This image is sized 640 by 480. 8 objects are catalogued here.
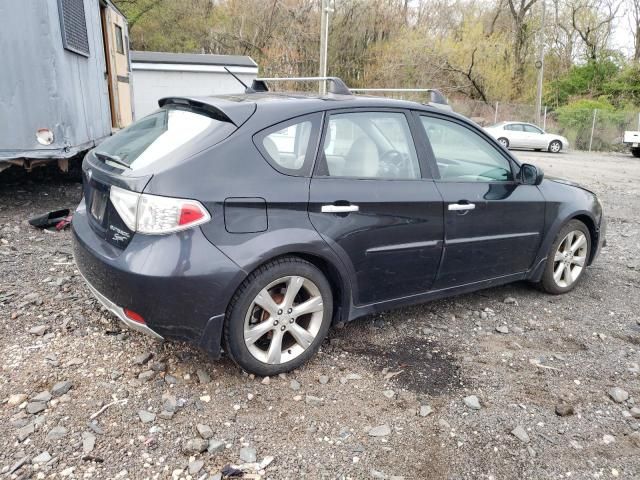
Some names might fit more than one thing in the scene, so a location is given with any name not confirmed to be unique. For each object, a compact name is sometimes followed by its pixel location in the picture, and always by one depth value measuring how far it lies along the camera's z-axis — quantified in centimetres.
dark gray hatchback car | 273
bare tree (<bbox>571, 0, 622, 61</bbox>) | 3756
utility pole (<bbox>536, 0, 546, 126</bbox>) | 2931
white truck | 2175
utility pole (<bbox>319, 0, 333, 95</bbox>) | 1896
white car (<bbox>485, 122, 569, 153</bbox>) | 2330
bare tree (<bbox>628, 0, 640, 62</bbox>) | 3731
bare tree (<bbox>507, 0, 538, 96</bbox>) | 3625
